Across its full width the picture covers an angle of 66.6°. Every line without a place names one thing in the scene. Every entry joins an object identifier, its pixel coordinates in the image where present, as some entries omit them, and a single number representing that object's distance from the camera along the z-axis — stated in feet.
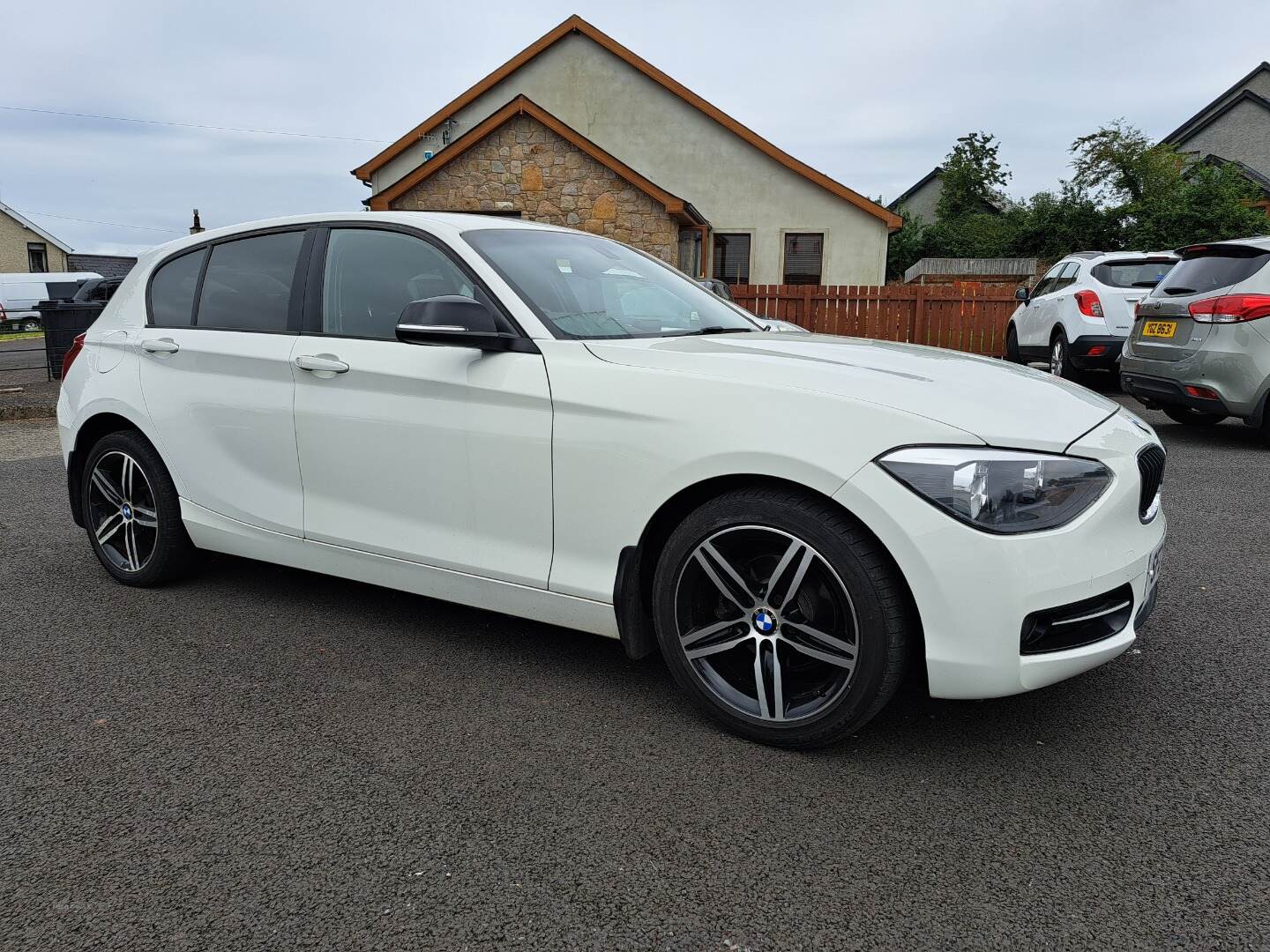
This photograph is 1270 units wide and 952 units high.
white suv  36.83
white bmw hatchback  8.26
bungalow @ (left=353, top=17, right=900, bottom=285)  73.97
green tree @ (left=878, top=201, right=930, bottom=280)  125.39
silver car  24.59
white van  125.70
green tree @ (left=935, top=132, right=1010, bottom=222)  157.17
